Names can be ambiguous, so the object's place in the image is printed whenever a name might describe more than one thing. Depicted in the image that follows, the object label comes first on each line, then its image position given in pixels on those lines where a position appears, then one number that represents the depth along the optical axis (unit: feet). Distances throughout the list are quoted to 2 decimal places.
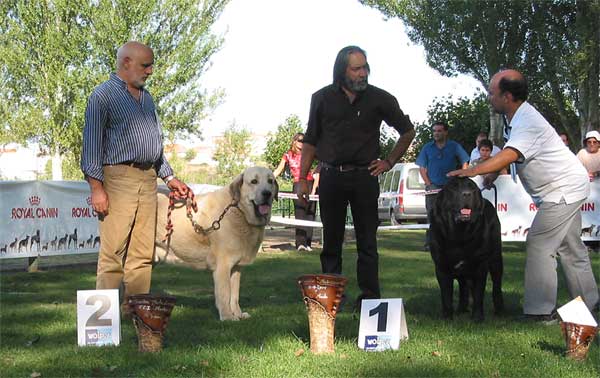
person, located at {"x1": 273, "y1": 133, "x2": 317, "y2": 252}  37.94
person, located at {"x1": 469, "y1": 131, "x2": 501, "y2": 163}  36.71
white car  76.48
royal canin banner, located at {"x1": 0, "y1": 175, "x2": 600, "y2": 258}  31.09
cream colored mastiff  19.15
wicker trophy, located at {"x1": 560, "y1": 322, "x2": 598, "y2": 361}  13.41
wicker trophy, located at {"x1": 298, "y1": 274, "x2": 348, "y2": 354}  13.71
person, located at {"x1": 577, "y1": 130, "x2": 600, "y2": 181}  37.32
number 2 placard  14.70
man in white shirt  16.48
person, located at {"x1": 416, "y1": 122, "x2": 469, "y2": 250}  35.96
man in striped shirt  16.05
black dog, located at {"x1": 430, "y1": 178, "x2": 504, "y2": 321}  17.15
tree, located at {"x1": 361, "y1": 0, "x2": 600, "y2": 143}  79.05
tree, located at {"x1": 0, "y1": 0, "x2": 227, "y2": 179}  82.38
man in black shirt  18.44
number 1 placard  14.26
